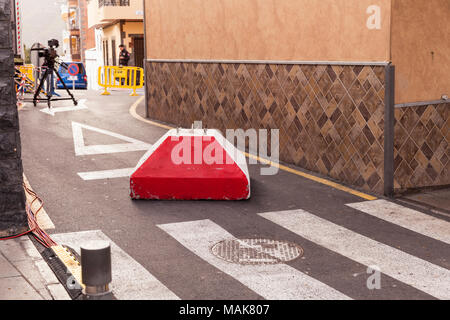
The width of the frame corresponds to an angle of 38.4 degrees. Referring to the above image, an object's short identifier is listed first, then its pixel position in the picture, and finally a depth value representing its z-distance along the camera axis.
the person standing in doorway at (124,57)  33.66
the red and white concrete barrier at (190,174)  8.65
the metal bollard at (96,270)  5.32
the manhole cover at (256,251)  6.38
